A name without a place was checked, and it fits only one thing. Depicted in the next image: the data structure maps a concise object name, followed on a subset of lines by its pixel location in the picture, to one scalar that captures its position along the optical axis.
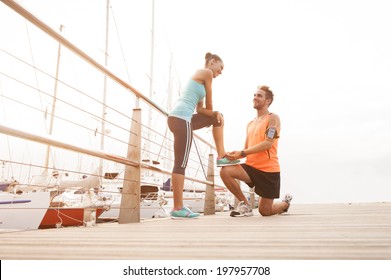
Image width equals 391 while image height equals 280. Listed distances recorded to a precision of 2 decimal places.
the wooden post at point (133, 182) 2.61
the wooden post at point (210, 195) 4.49
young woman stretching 2.95
